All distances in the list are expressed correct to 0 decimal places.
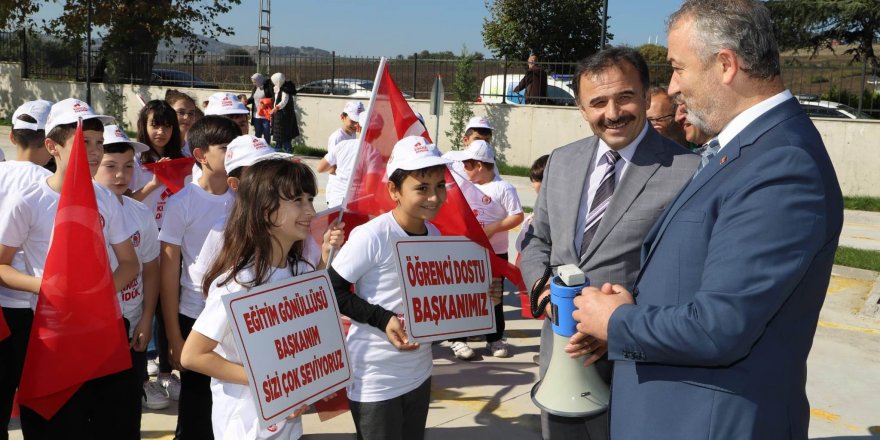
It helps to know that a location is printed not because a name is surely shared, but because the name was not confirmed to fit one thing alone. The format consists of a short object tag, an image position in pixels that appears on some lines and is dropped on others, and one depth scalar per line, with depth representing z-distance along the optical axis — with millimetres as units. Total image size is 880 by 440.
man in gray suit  3000
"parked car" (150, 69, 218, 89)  25406
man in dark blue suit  1932
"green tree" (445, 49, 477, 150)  19156
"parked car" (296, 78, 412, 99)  22266
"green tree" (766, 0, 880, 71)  25281
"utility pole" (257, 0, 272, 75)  27328
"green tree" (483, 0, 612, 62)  33094
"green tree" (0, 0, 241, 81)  27219
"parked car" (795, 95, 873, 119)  16188
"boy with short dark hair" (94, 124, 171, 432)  3668
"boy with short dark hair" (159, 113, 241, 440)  3770
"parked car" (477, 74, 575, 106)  18938
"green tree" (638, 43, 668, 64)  37256
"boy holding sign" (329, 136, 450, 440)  3309
